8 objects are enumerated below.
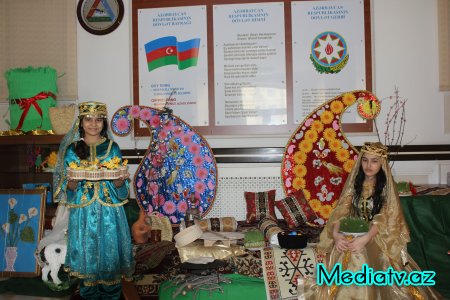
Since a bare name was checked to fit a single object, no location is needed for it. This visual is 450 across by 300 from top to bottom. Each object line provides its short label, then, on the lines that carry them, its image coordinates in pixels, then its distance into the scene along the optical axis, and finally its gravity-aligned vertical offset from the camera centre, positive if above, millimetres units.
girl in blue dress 2863 -471
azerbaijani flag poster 4836 +1143
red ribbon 4500 +617
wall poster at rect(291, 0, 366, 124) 4707 +1191
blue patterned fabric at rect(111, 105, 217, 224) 4445 -143
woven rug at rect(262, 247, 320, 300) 3273 -1010
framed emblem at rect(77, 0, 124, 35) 4934 +1777
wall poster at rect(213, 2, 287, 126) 4773 +1089
